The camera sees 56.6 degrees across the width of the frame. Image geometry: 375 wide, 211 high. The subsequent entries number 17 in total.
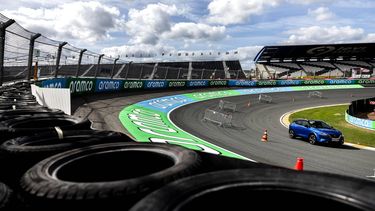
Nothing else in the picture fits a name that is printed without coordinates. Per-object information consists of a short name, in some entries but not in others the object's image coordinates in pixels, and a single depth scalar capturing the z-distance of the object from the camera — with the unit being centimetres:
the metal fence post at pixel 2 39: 1209
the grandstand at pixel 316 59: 8106
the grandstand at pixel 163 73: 3528
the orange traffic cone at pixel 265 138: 2020
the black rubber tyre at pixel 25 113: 630
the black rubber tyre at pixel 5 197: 248
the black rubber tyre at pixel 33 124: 513
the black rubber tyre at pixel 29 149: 392
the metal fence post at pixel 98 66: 2538
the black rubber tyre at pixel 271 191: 251
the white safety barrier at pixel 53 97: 1352
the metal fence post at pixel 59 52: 1852
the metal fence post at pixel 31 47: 1507
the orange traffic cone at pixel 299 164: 1065
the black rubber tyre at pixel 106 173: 264
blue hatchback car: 1956
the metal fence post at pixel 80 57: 2204
